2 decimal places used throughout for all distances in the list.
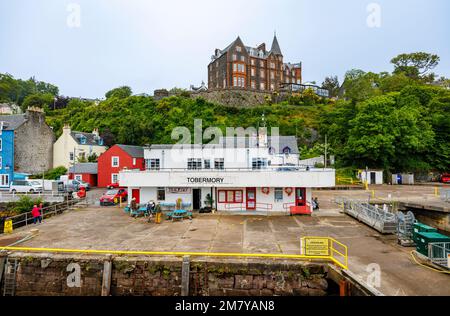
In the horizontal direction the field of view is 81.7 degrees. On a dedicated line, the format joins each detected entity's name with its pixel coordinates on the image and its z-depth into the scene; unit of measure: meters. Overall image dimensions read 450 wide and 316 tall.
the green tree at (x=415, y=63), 63.81
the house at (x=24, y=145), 34.69
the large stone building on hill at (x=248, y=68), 64.19
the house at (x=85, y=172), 36.75
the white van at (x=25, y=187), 27.90
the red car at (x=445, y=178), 38.75
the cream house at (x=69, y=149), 41.38
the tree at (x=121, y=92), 77.44
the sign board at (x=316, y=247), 11.65
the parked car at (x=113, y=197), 25.42
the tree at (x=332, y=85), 85.45
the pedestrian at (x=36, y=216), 18.42
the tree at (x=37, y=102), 74.53
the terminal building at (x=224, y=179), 20.33
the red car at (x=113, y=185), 35.05
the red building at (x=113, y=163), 36.19
